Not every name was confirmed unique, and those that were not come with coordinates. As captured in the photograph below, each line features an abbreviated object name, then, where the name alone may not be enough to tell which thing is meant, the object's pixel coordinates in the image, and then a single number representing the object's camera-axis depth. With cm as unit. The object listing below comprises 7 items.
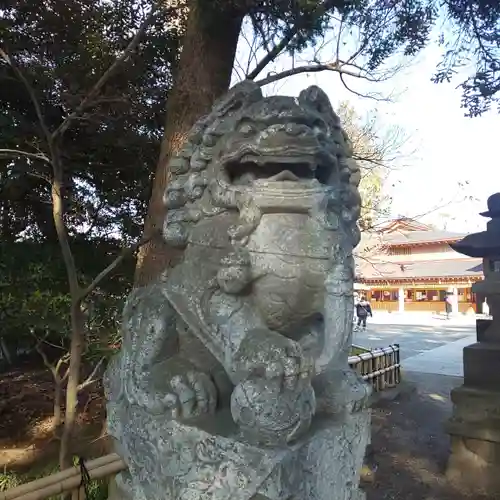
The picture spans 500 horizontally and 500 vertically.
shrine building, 2328
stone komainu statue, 116
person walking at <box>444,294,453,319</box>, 2275
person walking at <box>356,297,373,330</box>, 1495
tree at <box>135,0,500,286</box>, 331
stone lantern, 423
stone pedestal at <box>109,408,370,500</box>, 111
